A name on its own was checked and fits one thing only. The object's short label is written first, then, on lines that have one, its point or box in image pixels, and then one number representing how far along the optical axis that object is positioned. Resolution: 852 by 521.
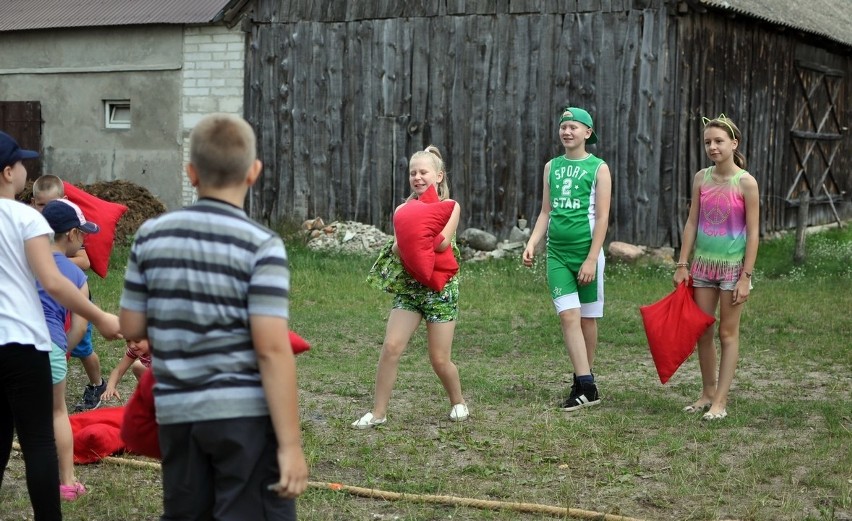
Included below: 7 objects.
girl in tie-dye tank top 12.09
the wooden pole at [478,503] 8.59
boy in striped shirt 5.47
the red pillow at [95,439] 10.30
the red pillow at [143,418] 6.06
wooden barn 27.64
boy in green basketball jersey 12.91
